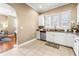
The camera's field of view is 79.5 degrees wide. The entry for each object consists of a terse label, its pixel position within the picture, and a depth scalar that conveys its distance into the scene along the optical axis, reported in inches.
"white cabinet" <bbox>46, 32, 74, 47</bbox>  91.5
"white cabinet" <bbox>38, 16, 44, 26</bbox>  153.2
